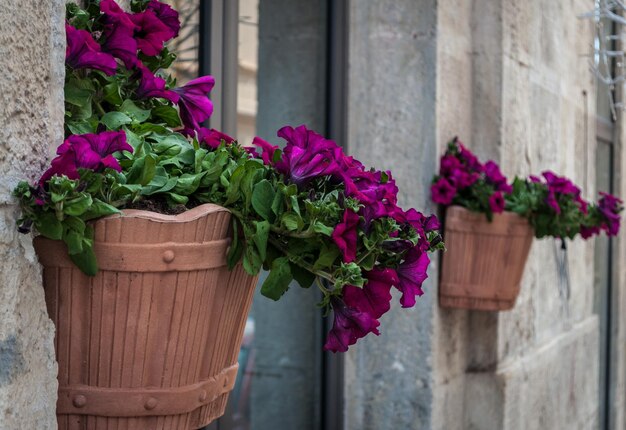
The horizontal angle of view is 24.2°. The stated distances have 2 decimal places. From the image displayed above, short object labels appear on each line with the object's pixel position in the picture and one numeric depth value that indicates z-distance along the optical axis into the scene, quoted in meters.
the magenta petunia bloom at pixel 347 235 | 1.49
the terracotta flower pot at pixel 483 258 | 2.97
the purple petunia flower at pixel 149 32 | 1.70
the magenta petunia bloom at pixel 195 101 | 1.76
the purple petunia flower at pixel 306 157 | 1.54
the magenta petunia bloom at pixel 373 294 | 1.54
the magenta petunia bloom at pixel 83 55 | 1.59
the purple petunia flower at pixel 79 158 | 1.45
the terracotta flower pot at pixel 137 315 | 1.49
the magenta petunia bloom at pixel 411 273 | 1.56
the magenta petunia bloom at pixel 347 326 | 1.54
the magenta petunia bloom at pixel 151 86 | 1.69
